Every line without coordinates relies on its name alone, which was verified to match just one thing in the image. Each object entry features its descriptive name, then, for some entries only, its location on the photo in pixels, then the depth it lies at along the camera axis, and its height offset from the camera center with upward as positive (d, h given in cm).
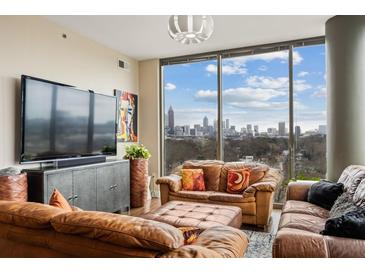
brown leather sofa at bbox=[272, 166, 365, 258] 144 -60
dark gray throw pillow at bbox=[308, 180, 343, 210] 281 -57
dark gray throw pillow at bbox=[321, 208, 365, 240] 151 -50
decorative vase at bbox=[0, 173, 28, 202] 261 -48
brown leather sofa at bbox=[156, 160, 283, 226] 338 -70
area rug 258 -111
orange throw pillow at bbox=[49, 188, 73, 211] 162 -39
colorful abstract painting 489 +47
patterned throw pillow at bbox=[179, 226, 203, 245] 134 -50
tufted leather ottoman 247 -75
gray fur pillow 228 -58
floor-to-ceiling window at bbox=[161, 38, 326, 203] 433 +58
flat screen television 305 +24
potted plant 459 -59
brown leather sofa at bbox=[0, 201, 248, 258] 103 -41
